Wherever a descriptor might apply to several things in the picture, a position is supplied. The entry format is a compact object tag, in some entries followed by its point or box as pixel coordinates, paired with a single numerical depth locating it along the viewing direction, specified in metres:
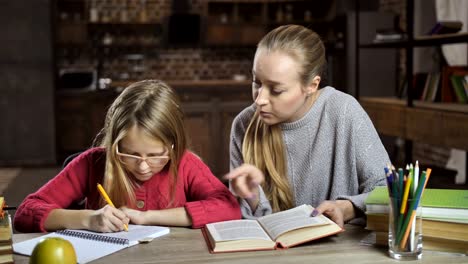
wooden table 1.95
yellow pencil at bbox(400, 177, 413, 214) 1.91
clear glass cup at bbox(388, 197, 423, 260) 1.91
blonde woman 2.38
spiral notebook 2.00
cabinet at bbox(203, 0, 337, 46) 9.52
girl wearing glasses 2.23
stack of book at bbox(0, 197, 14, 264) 1.92
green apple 1.78
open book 2.02
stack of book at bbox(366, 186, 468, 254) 1.99
